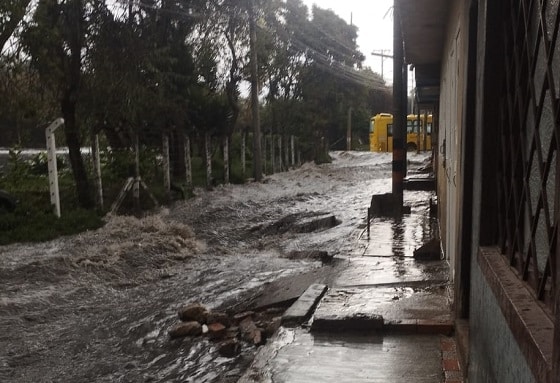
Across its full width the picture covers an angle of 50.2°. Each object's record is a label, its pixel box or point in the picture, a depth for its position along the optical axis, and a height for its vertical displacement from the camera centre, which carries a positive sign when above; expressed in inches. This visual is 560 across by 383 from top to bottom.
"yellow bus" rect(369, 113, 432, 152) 1489.9 -10.3
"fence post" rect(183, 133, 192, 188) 671.1 -28.0
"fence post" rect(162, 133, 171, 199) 594.9 -32.8
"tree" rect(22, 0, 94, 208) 450.9 +65.9
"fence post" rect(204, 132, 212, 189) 715.4 -31.3
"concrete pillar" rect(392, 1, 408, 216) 444.1 +2.8
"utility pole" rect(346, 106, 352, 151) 1893.3 -7.8
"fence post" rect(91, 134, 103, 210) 494.0 -29.0
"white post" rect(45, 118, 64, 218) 437.7 -18.5
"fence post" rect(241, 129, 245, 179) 856.4 -27.5
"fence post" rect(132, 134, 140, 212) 528.9 -41.3
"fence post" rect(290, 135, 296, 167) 1225.4 -30.7
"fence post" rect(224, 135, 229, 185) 772.6 -35.6
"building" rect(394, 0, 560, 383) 70.5 -11.4
